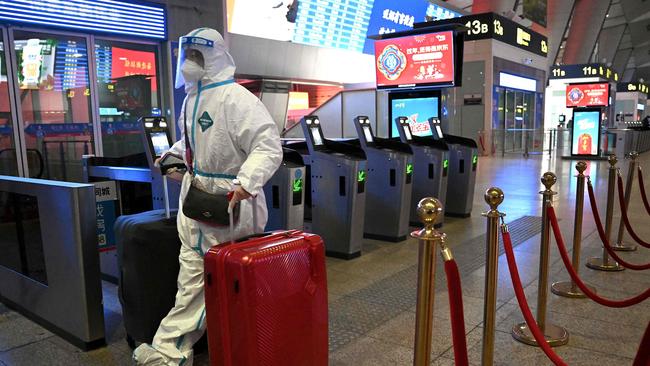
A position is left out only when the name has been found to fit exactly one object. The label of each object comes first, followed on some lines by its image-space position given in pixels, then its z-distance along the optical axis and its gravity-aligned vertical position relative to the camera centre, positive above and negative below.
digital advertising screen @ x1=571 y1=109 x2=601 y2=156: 15.40 -0.49
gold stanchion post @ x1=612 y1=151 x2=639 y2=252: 5.15 -1.12
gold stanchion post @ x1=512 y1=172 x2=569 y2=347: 3.12 -1.12
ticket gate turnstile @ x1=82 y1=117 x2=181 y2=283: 3.99 -0.45
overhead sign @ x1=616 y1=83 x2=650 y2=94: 32.97 +1.66
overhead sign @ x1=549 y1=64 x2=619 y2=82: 24.97 +2.07
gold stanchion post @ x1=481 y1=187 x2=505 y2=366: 2.29 -0.75
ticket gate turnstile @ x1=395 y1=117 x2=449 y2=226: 6.32 -0.65
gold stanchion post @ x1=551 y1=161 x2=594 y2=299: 3.86 -0.98
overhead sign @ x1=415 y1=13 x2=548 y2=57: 16.59 +2.89
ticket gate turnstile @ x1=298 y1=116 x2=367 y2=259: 5.00 -0.68
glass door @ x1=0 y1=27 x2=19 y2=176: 6.85 +0.01
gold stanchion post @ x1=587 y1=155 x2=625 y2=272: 4.51 -1.29
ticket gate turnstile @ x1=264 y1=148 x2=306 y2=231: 4.48 -0.62
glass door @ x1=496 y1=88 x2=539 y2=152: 18.22 -0.04
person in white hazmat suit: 2.54 -0.15
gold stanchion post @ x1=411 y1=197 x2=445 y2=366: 1.86 -0.56
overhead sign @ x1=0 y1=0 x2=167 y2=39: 6.66 +1.54
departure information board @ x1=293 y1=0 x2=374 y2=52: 16.78 +3.31
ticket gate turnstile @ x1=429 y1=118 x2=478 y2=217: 6.93 -0.79
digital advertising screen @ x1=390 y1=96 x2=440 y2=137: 9.45 +0.17
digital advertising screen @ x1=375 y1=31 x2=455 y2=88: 9.35 +1.09
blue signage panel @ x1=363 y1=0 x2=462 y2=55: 19.38 +4.04
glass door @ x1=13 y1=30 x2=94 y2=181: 7.23 +0.42
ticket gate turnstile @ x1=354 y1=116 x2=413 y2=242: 5.66 -0.73
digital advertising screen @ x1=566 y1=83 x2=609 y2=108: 18.75 +0.72
